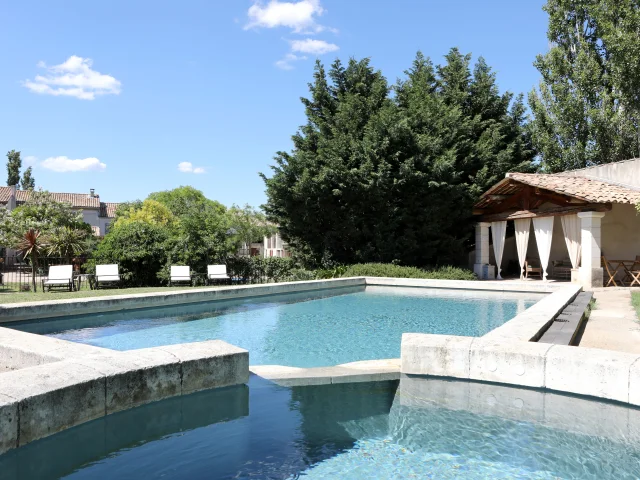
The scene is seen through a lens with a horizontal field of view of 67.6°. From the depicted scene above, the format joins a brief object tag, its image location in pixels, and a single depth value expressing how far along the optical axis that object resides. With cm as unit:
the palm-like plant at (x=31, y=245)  1592
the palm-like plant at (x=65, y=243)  2009
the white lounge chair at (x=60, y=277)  1487
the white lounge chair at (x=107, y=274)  1598
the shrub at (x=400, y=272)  1925
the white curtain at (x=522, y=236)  2003
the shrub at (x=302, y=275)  2034
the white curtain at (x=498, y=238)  2121
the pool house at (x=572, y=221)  1672
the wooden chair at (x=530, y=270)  1993
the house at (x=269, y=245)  5998
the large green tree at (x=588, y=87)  2234
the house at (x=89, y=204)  5031
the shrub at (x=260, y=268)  1970
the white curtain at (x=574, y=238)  1770
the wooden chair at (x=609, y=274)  1669
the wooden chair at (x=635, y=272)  1633
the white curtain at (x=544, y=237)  1878
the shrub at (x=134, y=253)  1725
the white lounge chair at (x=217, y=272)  1725
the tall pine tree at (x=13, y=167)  6081
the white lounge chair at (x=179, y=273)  1669
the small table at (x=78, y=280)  1559
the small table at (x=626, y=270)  1661
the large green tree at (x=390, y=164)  2008
